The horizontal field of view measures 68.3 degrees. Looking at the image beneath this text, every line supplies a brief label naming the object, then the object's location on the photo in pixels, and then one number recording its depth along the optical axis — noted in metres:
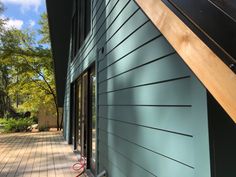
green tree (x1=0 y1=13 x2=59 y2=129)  8.50
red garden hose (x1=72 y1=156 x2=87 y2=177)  3.00
